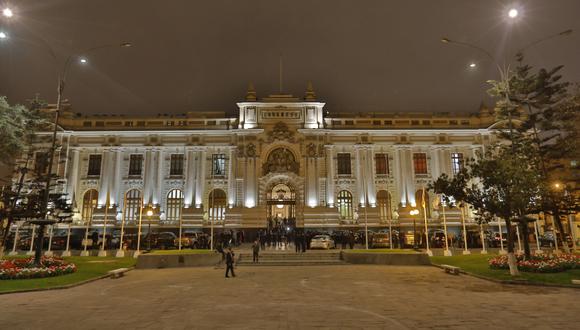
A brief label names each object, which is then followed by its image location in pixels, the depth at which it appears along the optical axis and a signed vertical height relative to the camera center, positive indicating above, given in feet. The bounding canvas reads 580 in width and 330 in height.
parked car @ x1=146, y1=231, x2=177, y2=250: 116.78 -0.18
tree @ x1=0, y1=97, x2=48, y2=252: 76.54 +20.75
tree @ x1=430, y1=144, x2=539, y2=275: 62.95 +8.52
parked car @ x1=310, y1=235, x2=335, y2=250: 110.20 -0.82
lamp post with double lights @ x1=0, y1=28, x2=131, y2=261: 63.82 +6.07
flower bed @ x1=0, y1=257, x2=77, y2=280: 56.44 -4.20
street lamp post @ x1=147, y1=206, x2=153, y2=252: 108.03 +0.25
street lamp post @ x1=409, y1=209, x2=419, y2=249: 107.80 -0.34
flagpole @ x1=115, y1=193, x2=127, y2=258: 95.88 -3.15
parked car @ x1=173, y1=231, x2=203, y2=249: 116.67 -0.50
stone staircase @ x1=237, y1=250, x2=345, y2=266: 85.24 -4.05
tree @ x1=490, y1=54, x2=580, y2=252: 86.17 +28.63
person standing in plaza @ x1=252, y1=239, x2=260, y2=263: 84.25 -2.29
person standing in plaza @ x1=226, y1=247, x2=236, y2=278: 62.85 -3.28
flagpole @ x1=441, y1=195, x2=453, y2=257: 94.48 -3.15
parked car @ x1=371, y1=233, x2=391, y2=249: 115.03 -0.32
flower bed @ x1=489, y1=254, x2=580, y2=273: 59.67 -3.67
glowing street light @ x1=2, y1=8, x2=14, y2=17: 56.15 +32.04
